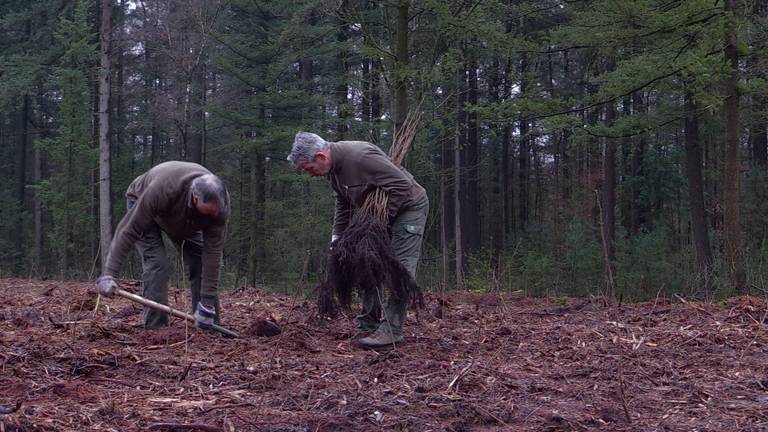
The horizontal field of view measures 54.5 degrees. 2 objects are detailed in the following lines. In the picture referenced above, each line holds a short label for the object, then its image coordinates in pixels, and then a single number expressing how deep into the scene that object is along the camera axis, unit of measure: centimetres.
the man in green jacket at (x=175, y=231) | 483
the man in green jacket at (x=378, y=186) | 500
